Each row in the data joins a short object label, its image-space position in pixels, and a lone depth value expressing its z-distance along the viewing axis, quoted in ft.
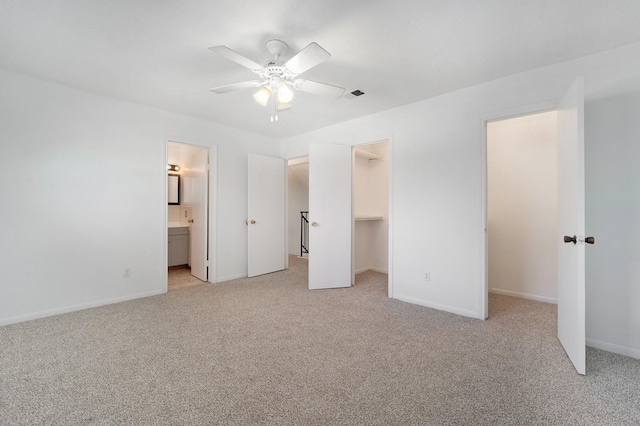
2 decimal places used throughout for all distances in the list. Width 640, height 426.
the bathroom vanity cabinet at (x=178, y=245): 16.31
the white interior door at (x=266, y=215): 14.84
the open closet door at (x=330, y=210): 12.95
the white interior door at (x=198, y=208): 13.89
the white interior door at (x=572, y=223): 5.91
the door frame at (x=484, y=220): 9.09
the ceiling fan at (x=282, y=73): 5.86
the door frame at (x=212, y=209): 13.56
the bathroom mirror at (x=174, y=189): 17.51
